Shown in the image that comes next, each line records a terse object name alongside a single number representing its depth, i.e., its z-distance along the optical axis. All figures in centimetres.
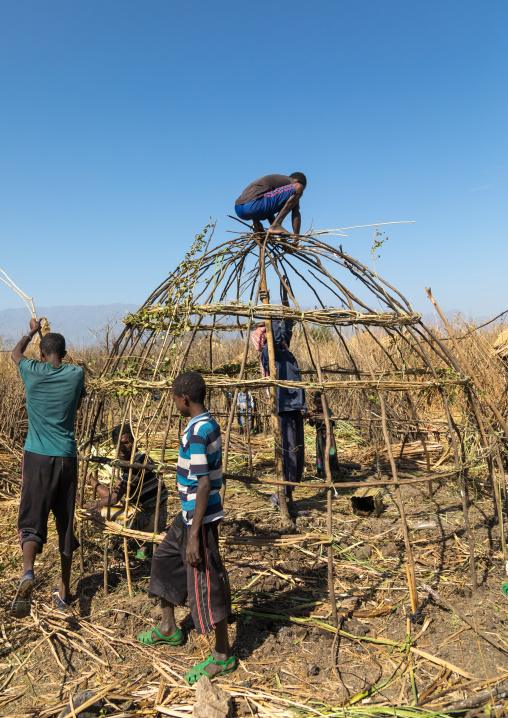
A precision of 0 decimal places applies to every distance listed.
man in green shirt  360
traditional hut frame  372
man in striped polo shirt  286
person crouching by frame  436
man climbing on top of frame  500
